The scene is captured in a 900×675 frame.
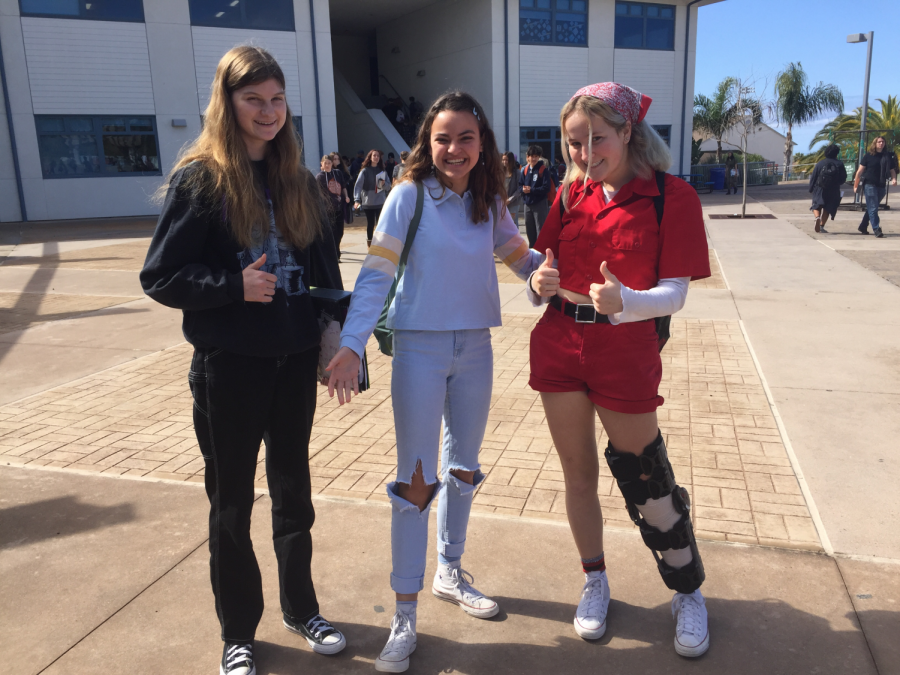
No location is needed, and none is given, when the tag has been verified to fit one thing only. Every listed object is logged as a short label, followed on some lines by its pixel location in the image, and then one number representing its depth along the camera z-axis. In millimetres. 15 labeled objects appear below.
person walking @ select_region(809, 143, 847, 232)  14586
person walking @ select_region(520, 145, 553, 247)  10516
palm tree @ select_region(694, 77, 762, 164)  40719
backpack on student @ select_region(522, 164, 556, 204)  10583
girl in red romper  2283
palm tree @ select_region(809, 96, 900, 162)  47481
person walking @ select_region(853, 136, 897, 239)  14070
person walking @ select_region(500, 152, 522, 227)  10966
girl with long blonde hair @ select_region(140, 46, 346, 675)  2139
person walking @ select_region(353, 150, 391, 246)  12328
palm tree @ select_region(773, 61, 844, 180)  47188
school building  21203
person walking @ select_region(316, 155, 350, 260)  10707
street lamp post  24734
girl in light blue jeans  2375
